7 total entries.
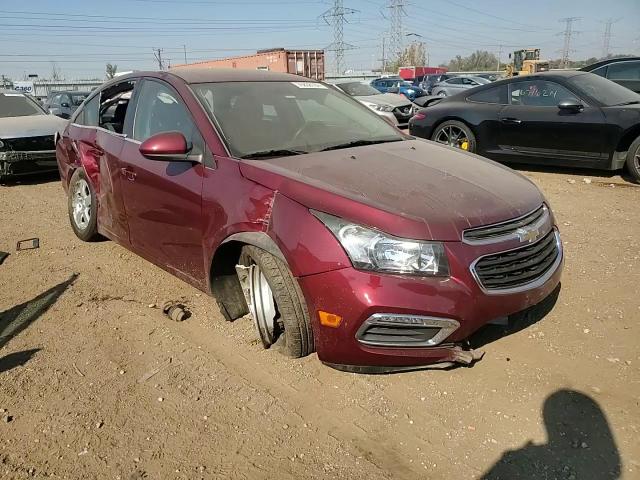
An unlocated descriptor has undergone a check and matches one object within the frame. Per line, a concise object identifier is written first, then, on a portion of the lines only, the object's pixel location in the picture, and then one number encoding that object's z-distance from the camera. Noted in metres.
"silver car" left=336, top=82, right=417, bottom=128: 14.51
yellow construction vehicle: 33.14
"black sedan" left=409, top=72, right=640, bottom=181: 6.55
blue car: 26.45
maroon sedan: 2.36
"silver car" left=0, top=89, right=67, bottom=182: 7.76
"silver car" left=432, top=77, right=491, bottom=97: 24.36
